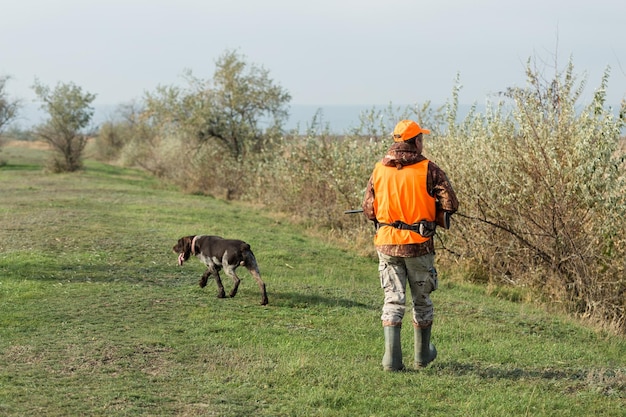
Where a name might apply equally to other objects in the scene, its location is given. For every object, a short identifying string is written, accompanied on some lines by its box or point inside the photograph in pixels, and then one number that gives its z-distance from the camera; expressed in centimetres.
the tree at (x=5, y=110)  5016
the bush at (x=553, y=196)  1092
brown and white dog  1052
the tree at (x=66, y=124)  4166
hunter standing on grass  709
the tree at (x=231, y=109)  3356
